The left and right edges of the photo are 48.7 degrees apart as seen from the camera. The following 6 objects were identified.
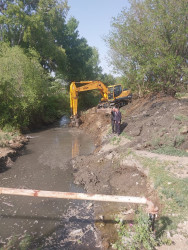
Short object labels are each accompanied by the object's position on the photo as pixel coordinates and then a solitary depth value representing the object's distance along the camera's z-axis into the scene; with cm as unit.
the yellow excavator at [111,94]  1933
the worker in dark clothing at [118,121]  1196
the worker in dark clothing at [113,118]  1218
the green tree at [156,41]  1398
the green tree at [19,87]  1563
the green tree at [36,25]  1994
